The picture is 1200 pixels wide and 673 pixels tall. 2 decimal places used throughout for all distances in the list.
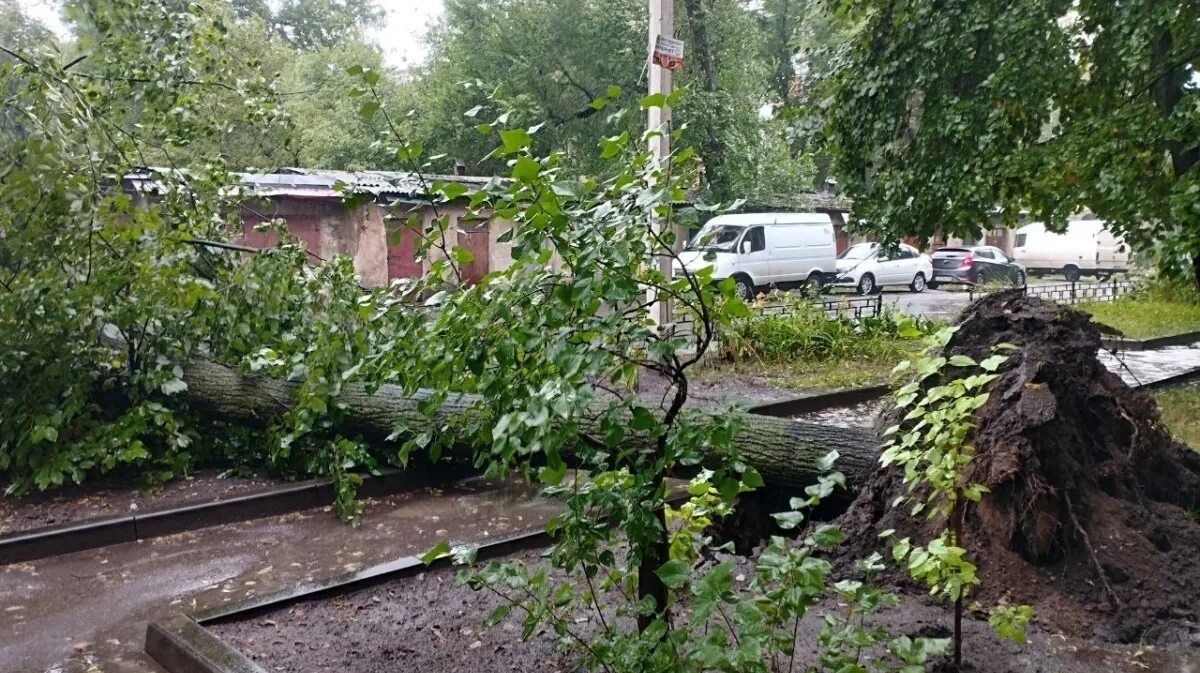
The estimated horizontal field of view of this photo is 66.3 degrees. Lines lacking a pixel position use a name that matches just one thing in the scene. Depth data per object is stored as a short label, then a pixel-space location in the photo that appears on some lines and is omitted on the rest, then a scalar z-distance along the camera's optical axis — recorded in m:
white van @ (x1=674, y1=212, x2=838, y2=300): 22.72
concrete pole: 9.72
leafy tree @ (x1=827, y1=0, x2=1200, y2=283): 7.58
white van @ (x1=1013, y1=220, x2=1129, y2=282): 35.22
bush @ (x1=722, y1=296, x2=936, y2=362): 11.45
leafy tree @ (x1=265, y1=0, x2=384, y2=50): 36.75
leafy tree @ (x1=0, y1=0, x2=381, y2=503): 5.49
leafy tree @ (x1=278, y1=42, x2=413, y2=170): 21.31
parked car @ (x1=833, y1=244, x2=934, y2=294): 26.44
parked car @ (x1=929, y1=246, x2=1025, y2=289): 29.48
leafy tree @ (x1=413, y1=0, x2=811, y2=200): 21.88
